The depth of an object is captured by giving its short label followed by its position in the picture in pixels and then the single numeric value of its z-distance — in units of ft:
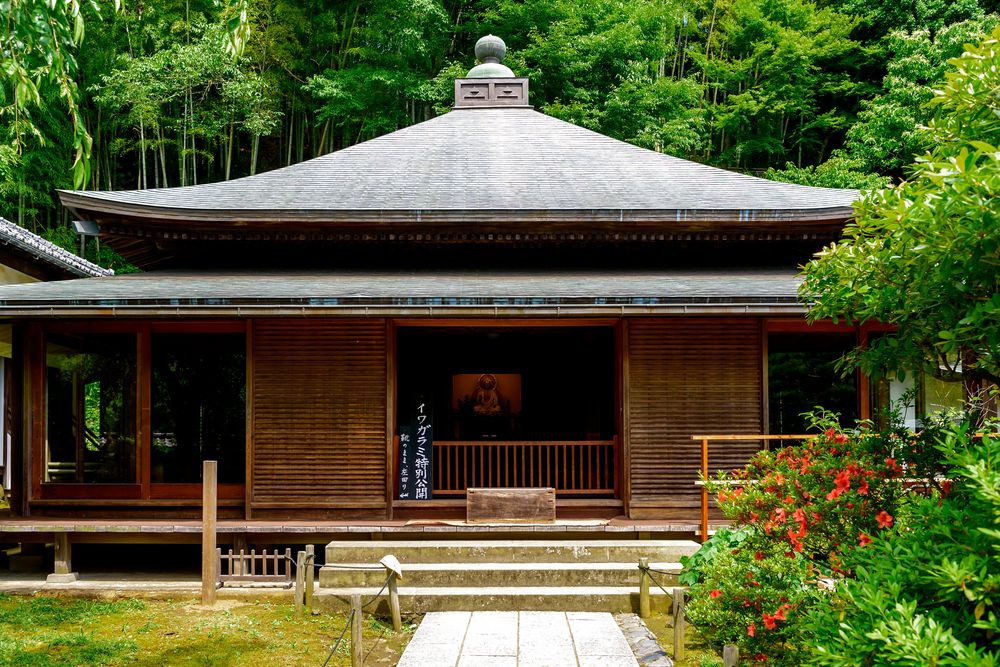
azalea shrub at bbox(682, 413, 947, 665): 11.43
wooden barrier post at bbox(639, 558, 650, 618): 22.48
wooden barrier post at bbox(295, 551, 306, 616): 23.26
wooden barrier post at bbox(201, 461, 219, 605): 24.44
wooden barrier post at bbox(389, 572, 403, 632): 22.14
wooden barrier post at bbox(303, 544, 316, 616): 23.61
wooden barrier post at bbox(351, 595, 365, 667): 18.03
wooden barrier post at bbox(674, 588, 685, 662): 19.10
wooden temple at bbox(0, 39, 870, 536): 28.99
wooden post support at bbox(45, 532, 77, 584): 27.48
